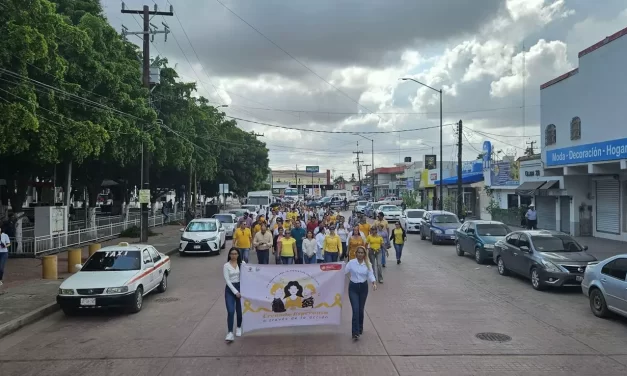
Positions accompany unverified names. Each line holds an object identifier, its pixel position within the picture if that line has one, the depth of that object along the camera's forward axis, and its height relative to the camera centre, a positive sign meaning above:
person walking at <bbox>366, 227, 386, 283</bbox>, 13.91 -1.61
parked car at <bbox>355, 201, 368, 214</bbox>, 55.34 -1.70
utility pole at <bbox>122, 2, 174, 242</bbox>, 23.48 +6.25
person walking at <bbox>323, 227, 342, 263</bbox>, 13.55 -1.44
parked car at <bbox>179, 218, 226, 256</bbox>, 21.44 -1.98
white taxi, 10.27 -1.88
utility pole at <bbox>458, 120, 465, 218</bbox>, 33.38 +1.79
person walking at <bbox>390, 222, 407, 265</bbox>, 17.20 -1.57
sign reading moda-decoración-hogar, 20.03 +1.60
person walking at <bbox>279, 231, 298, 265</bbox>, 13.72 -1.54
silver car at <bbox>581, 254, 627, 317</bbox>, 9.47 -1.82
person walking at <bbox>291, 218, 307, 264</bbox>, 16.03 -1.43
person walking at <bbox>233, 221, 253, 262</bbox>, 14.98 -1.40
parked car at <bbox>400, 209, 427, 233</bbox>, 31.98 -1.81
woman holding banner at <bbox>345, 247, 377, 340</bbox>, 8.34 -1.53
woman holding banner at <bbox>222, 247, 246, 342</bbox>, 8.41 -1.65
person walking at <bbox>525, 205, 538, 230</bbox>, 27.72 -1.45
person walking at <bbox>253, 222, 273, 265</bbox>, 14.55 -1.49
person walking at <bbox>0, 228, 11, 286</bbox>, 14.18 -1.66
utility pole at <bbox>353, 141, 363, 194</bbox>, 109.15 +5.18
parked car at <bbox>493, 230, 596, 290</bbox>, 12.75 -1.74
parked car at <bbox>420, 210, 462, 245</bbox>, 25.00 -1.77
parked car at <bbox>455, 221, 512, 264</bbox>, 18.28 -1.70
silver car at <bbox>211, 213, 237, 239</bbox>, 28.80 -1.76
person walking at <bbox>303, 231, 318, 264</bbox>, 14.30 -1.55
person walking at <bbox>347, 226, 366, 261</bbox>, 12.94 -1.27
